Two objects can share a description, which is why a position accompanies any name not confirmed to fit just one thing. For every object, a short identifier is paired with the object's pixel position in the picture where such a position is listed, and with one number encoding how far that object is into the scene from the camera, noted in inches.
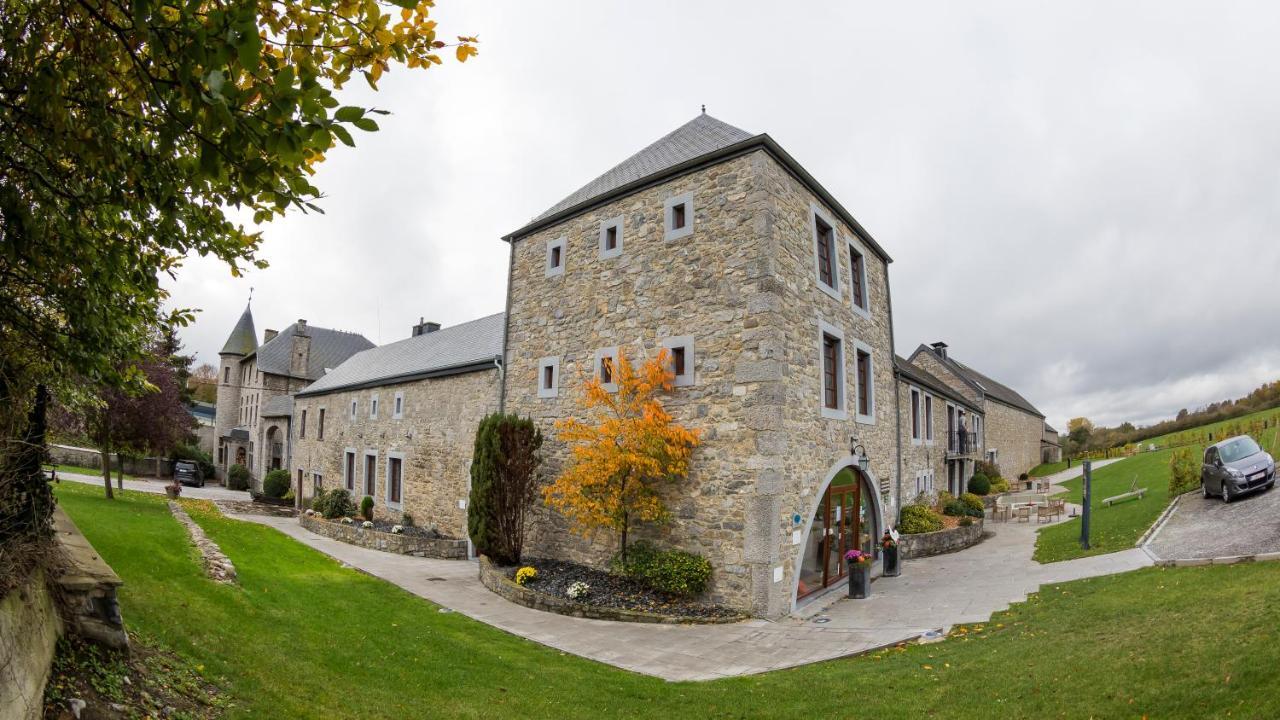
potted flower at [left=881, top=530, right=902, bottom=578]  559.5
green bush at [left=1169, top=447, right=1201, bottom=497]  669.9
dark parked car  1382.9
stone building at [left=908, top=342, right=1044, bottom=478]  1338.6
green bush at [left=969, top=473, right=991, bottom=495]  1072.2
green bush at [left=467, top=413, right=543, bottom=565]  542.6
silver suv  542.6
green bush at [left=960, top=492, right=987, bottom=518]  839.1
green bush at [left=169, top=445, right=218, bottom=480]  1537.9
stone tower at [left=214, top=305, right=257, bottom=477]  1642.5
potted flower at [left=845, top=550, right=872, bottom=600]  482.6
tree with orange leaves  443.5
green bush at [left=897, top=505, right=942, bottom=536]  676.7
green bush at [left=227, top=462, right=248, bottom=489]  1450.5
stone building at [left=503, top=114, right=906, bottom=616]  428.5
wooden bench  778.1
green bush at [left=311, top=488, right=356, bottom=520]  891.4
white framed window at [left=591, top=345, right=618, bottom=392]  506.0
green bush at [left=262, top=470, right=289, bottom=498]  1154.7
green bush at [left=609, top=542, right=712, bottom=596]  426.9
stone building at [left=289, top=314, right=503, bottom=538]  706.8
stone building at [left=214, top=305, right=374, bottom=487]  1347.2
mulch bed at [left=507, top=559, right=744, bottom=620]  419.8
